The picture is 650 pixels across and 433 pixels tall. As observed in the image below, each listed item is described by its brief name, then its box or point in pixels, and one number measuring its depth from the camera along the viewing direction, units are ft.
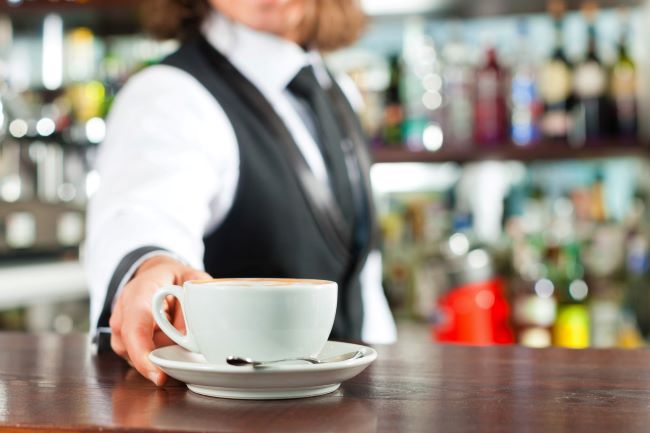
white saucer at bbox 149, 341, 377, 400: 1.76
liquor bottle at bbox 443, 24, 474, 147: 8.08
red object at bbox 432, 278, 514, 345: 7.52
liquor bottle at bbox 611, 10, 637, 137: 7.86
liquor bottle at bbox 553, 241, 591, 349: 7.64
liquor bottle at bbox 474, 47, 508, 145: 8.00
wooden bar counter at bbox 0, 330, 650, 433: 1.61
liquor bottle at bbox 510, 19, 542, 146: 7.96
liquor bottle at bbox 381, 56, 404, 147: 8.25
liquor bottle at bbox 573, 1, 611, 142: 7.94
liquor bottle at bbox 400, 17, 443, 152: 8.16
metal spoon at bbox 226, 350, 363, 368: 1.81
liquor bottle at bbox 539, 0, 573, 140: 7.91
